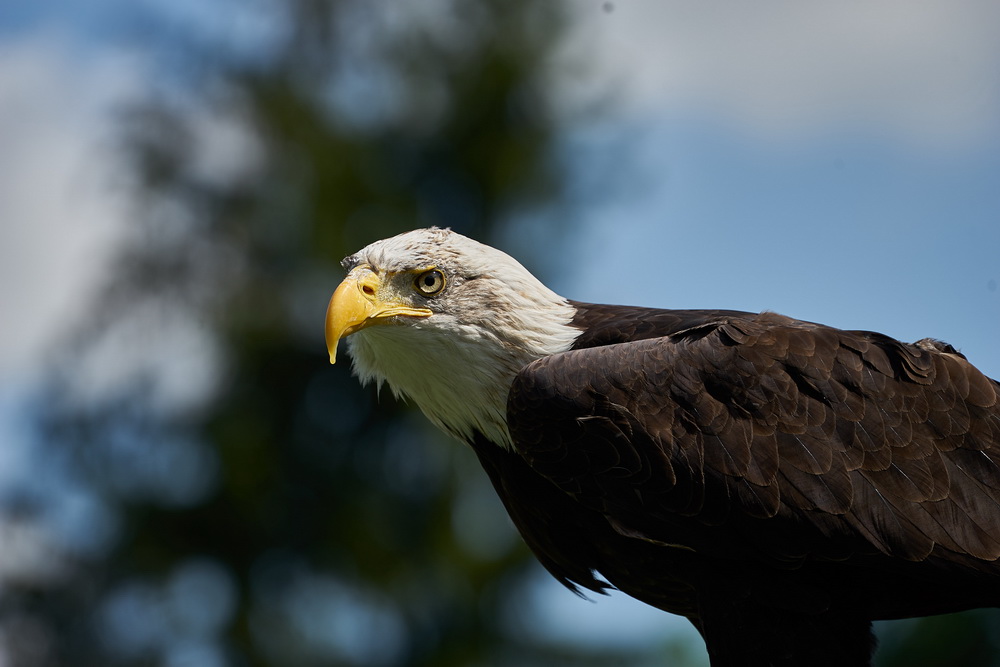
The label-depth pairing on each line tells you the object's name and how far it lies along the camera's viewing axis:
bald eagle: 9.05
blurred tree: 39.00
